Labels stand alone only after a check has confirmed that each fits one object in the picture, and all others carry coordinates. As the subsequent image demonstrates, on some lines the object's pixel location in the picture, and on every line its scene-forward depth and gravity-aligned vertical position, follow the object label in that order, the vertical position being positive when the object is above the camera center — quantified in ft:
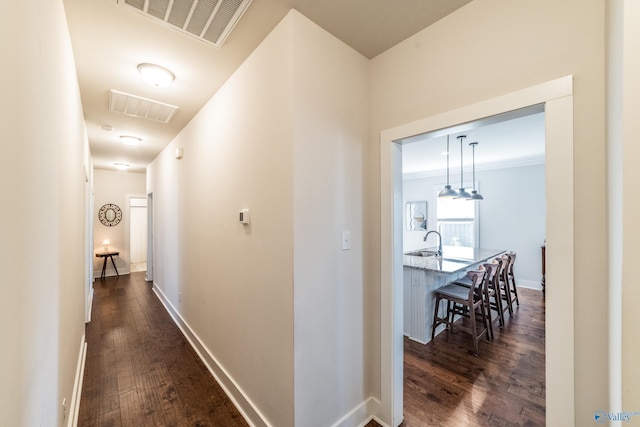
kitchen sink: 13.41 -2.28
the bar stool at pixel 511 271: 13.39 -3.33
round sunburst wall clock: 20.34 -0.03
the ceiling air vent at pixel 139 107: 8.28 +3.92
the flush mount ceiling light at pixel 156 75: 6.47 +3.81
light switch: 5.63 -0.63
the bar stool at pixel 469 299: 9.10 -3.42
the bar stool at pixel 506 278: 12.24 -3.41
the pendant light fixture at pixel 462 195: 13.66 +0.97
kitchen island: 9.82 -3.20
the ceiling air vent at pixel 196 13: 4.55 +3.93
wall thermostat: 6.14 -0.06
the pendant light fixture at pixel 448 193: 13.59 +1.06
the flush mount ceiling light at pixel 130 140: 12.01 +3.74
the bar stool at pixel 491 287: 10.24 -3.37
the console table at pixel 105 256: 19.24 -3.41
